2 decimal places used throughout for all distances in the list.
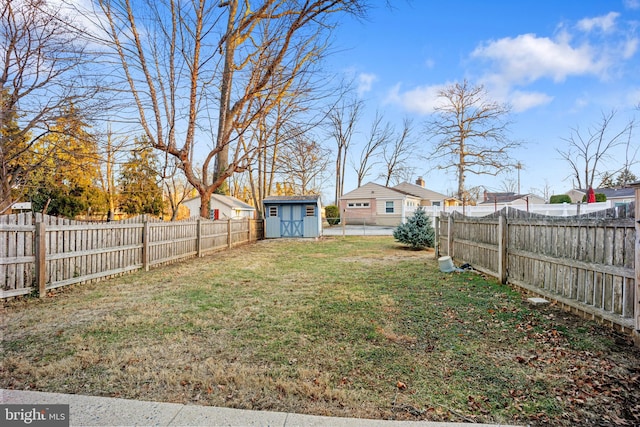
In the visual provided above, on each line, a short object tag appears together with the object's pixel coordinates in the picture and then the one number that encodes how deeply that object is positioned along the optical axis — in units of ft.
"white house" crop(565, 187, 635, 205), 86.33
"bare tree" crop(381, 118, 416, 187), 118.52
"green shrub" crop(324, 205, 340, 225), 105.60
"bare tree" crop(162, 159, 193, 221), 88.43
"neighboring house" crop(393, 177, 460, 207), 109.40
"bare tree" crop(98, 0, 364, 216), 30.66
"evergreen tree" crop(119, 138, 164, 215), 80.59
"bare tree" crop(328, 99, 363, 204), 109.50
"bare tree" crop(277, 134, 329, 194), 39.70
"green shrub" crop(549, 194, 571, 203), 79.92
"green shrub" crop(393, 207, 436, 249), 42.37
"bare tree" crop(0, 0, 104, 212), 17.31
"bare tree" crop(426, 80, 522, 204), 81.56
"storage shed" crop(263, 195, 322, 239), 61.31
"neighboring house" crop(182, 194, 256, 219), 78.54
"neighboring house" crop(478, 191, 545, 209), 123.72
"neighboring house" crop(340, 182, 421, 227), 92.22
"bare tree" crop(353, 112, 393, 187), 116.88
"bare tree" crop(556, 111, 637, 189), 68.42
